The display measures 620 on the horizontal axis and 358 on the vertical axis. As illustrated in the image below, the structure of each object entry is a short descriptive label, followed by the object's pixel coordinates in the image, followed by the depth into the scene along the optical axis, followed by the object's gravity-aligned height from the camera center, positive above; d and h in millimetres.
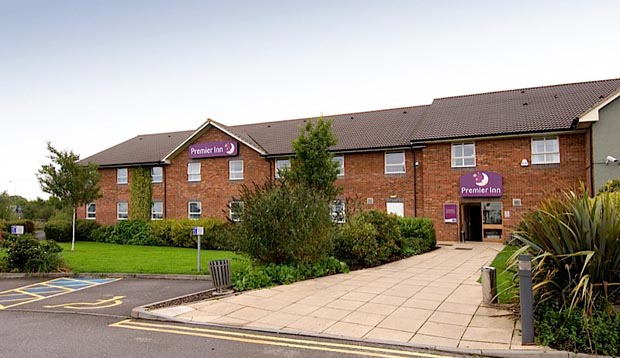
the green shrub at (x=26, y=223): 29297 -1490
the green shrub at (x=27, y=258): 12672 -1699
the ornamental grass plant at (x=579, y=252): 5422 -774
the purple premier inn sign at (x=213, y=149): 28031 +3436
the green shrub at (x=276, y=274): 9359 -1819
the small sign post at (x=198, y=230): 11531 -859
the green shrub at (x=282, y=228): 10211 -724
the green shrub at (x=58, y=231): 26516 -1858
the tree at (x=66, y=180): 20062 +1076
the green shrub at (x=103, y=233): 26422 -2064
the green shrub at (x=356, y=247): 12391 -1482
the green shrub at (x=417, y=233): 16375 -1543
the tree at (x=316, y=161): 17516 +1576
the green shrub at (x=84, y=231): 27312 -1936
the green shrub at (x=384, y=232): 13443 -1183
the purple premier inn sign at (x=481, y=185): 21000 +552
